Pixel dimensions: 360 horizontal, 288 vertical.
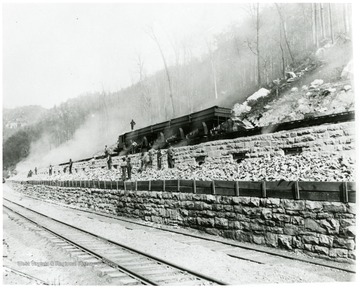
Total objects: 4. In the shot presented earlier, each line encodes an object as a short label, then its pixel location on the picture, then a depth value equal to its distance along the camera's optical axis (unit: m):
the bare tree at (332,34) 26.11
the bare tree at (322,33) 29.95
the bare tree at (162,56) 29.43
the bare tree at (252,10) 27.56
